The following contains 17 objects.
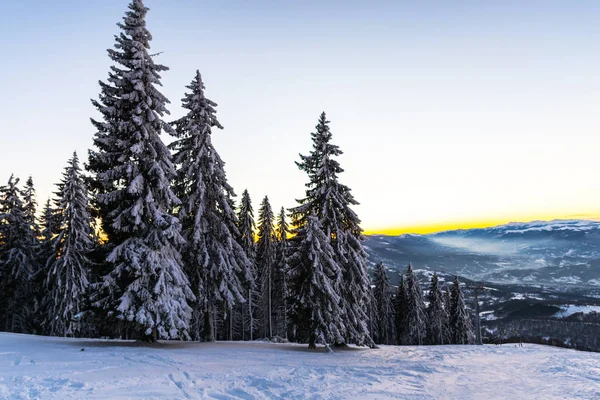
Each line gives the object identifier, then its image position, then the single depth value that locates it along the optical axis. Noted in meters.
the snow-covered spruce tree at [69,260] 32.19
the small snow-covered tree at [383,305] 61.38
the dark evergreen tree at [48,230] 34.28
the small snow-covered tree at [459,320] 59.81
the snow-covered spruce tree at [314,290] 21.72
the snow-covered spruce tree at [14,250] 35.34
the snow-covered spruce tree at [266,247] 47.94
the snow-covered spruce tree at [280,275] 47.88
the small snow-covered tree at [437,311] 61.61
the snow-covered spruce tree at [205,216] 23.66
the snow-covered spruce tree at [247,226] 41.00
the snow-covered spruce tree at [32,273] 37.00
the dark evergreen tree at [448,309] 63.20
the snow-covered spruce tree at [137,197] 17.55
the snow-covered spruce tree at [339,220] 24.12
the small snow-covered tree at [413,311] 60.66
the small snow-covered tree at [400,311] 64.75
